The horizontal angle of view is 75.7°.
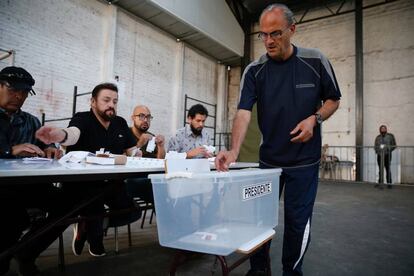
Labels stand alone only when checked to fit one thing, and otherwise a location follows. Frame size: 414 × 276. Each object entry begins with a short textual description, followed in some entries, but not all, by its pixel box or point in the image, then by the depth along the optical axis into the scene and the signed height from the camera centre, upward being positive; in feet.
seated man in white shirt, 9.35 +0.47
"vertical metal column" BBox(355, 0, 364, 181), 23.08 +5.61
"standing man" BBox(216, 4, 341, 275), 3.95 +0.54
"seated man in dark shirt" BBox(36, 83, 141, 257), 5.36 +0.07
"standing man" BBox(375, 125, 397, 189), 20.06 +0.40
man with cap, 4.09 -0.81
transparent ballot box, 2.72 -0.66
